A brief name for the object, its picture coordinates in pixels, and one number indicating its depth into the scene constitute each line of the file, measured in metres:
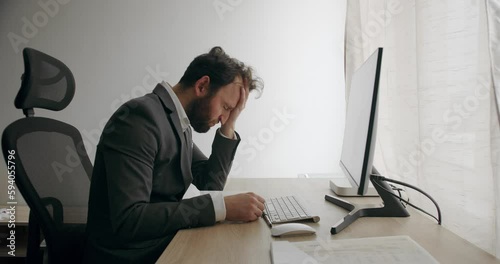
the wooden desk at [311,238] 0.68
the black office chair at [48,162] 0.94
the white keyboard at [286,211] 0.93
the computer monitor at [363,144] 0.81
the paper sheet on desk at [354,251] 0.64
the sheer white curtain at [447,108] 0.90
